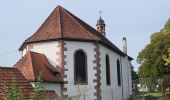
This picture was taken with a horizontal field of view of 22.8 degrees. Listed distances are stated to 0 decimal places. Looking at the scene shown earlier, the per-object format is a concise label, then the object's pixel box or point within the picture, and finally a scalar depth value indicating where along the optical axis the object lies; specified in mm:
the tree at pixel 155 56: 51406
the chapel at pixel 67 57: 27703
